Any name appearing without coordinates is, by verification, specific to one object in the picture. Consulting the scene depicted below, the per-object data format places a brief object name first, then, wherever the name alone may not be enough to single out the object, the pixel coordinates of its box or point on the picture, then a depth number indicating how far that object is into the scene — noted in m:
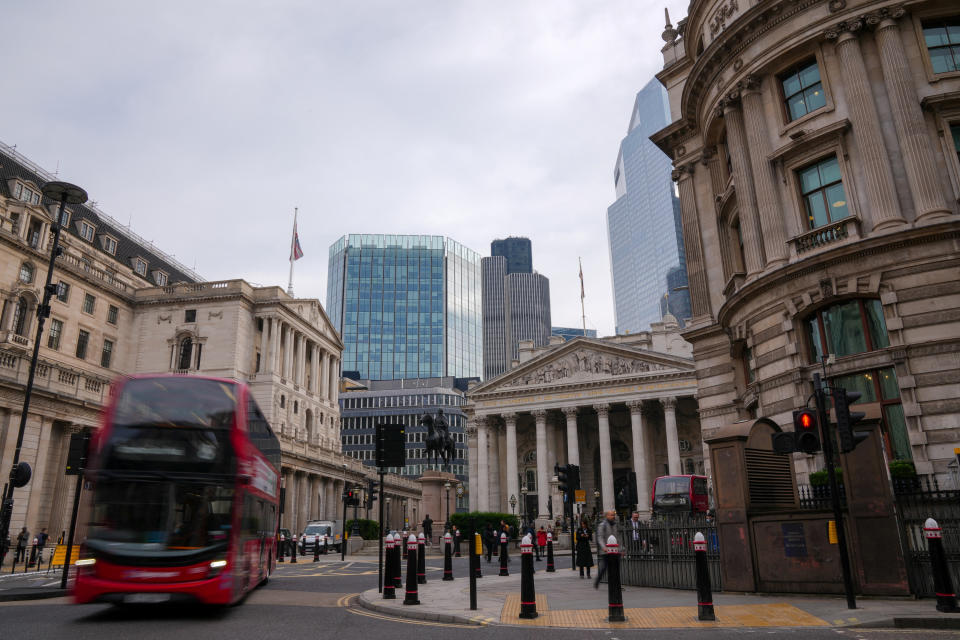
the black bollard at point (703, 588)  10.20
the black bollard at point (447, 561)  18.14
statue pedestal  39.00
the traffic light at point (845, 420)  11.09
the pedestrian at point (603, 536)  16.33
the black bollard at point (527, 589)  11.05
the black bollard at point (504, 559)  20.64
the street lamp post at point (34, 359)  18.94
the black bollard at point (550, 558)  23.10
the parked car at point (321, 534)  46.02
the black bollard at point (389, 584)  14.27
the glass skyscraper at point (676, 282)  196.21
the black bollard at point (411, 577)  13.12
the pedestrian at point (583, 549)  20.67
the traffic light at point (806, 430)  11.48
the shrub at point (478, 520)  43.54
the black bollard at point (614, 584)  10.22
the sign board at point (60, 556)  23.88
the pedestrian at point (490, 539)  32.91
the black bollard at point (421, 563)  16.88
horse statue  42.59
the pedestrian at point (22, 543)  29.89
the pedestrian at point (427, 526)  37.66
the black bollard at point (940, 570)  9.98
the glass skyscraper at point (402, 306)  156.00
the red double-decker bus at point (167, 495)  10.81
